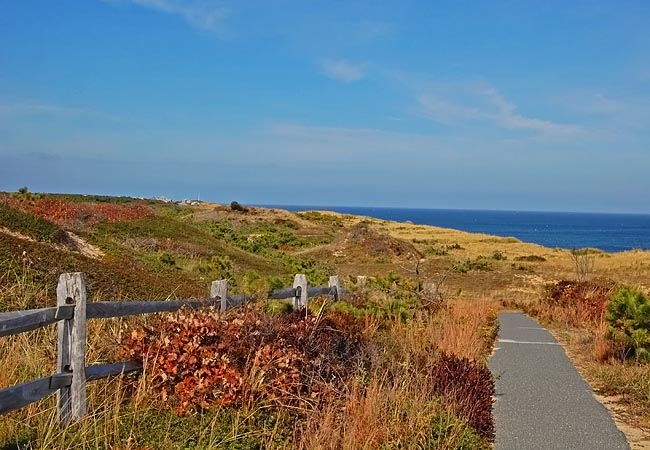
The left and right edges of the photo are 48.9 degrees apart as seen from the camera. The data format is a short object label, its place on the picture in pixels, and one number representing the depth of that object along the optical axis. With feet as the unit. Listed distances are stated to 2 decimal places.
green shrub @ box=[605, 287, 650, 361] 37.86
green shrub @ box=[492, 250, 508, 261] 167.17
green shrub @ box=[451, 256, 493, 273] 133.80
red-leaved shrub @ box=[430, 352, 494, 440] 23.77
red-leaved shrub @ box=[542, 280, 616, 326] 62.39
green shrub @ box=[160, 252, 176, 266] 81.87
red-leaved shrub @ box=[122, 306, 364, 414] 21.17
